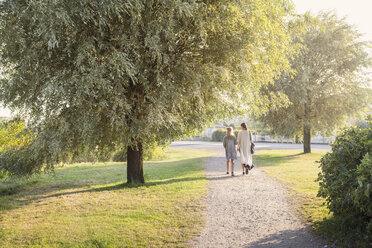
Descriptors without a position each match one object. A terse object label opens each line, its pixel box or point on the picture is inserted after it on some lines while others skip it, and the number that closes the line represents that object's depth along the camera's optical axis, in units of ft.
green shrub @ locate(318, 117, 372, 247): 11.66
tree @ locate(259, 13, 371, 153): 57.41
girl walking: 35.40
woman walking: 35.17
